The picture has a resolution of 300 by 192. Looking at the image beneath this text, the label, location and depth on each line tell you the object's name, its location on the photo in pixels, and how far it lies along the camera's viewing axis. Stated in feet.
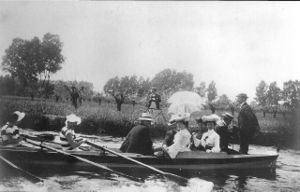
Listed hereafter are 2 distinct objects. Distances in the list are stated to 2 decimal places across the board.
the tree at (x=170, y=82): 64.82
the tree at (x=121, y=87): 51.06
